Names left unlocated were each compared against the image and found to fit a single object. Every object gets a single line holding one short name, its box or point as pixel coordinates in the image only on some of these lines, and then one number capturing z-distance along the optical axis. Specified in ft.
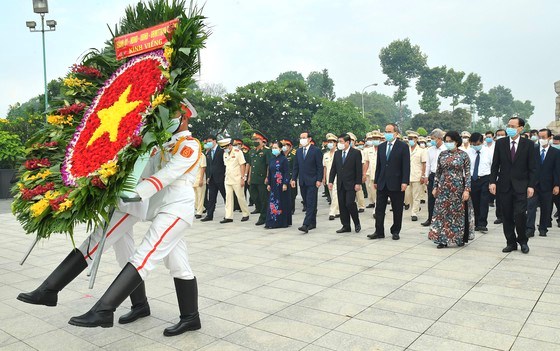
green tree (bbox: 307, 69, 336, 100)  208.23
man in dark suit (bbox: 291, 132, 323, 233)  29.35
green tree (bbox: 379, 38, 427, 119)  275.59
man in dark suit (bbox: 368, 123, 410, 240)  25.52
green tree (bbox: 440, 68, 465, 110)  277.85
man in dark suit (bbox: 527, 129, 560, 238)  26.73
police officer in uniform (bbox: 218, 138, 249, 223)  34.06
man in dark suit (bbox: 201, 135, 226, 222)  35.60
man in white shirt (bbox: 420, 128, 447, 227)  30.99
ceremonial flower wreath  10.34
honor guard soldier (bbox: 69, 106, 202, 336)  10.82
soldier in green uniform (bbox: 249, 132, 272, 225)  34.37
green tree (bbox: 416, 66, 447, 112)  272.51
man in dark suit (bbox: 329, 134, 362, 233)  28.04
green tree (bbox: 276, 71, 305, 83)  306.14
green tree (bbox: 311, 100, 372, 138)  134.82
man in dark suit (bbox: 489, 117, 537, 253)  21.48
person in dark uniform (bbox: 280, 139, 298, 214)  35.83
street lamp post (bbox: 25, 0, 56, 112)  52.60
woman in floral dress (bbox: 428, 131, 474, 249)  23.27
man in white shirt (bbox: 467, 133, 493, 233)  28.76
